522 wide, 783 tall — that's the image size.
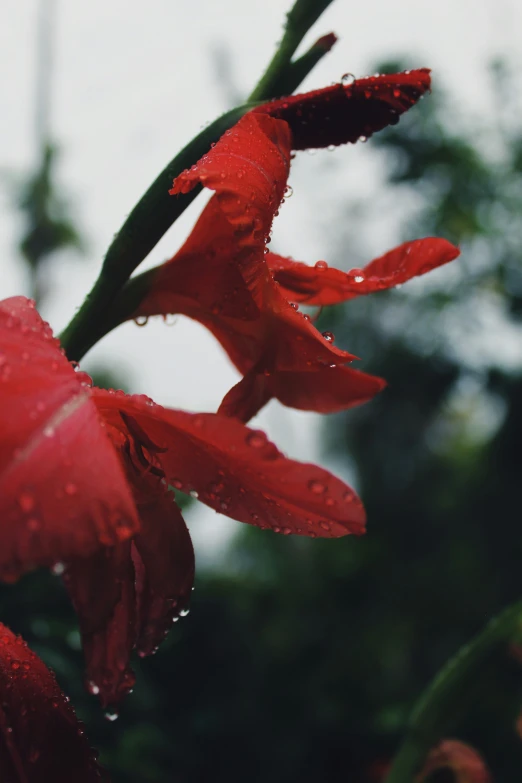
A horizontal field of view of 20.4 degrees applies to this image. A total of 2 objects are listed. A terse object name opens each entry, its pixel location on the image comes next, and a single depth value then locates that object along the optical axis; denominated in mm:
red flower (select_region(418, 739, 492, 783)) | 555
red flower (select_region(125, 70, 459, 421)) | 354
